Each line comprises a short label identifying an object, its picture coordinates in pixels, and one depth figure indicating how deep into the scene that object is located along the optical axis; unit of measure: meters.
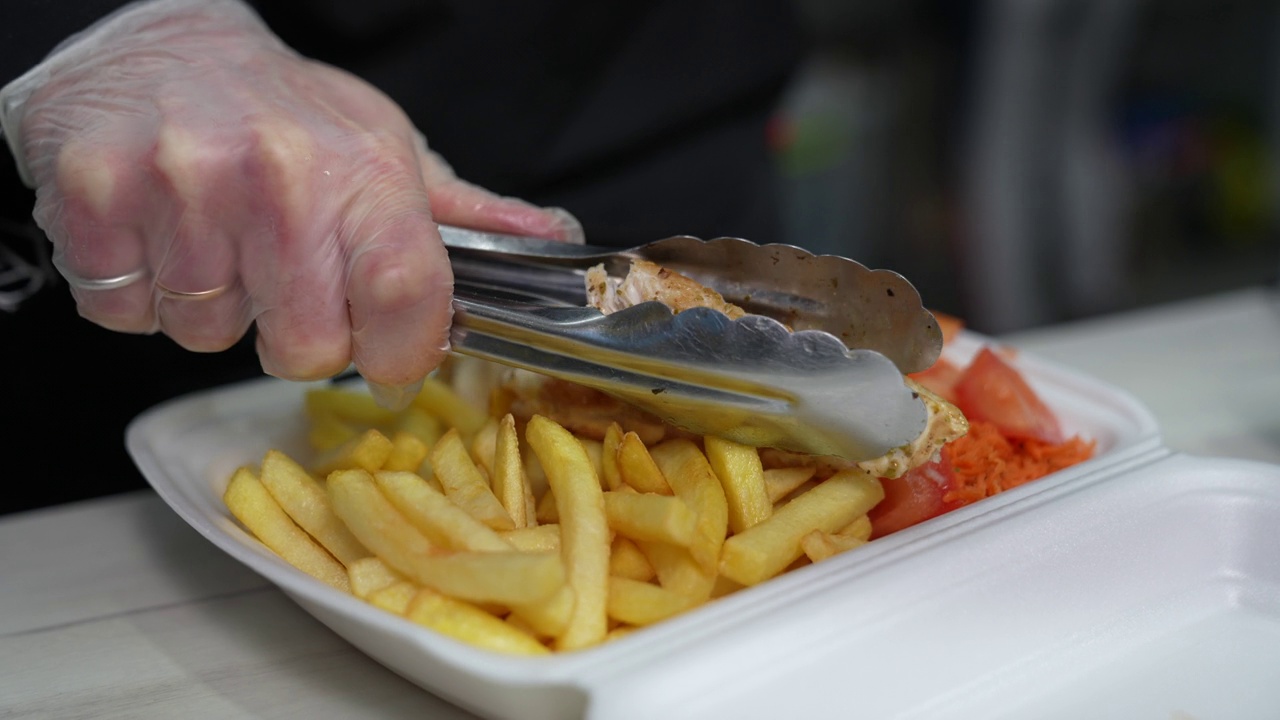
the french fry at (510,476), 0.69
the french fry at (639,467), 0.68
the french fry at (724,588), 0.67
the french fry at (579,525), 0.65
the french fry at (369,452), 0.70
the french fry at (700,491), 0.66
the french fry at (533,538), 0.67
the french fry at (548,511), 0.70
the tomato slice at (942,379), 0.75
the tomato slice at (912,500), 0.70
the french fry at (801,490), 0.71
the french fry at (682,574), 0.66
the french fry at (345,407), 0.76
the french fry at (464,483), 0.68
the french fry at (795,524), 0.66
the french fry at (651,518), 0.65
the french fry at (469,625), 0.64
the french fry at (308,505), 0.69
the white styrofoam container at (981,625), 0.63
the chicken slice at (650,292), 0.70
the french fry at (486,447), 0.71
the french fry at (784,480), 0.70
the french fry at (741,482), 0.68
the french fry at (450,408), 0.75
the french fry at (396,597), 0.66
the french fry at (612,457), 0.69
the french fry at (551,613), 0.64
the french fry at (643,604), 0.65
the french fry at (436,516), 0.66
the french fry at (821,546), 0.67
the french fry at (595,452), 0.70
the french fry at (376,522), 0.66
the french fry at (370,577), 0.67
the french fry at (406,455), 0.71
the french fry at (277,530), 0.69
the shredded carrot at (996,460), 0.72
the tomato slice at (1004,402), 0.75
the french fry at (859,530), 0.70
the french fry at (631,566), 0.68
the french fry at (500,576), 0.64
